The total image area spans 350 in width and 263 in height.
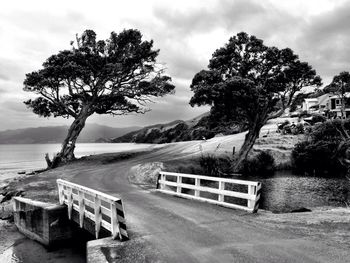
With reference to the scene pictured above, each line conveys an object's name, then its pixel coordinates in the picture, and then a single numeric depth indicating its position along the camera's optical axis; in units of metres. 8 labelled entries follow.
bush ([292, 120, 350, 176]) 41.22
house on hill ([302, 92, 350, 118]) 68.56
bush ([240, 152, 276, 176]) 40.00
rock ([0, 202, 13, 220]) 19.66
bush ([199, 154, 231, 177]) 36.03
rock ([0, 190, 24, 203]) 23.32
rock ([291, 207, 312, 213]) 15.37
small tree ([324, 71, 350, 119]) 40.90
